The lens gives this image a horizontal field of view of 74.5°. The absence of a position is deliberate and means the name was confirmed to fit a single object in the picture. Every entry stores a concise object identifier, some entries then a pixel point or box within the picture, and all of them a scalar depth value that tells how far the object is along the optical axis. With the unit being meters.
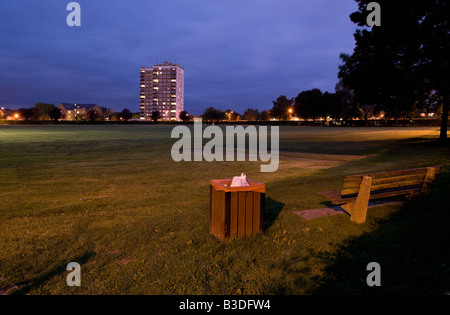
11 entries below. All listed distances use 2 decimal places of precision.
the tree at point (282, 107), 129.88
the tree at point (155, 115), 147.93
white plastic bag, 4.57
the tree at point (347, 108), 85.47
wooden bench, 5.23
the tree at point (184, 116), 152.50
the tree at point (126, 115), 159.38
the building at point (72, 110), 192.00
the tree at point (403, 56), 19.35
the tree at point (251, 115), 167.12
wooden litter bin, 4.41
